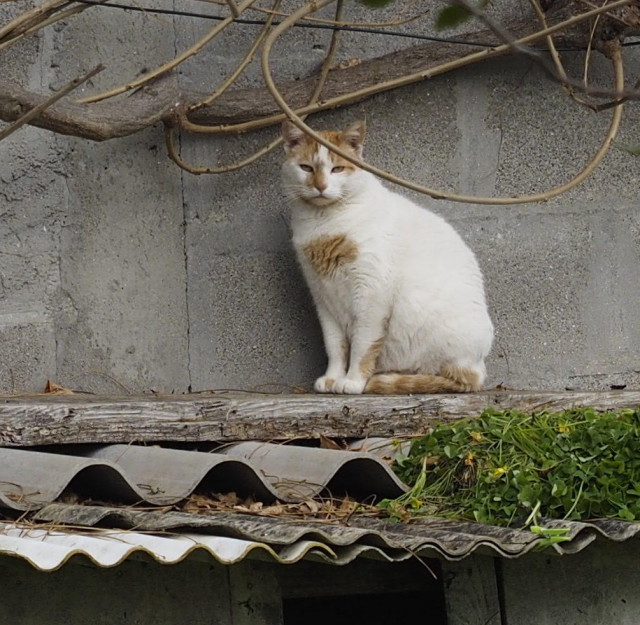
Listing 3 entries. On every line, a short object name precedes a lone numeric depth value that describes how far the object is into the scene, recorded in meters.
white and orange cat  8.48
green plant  5.49
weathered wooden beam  6.04
